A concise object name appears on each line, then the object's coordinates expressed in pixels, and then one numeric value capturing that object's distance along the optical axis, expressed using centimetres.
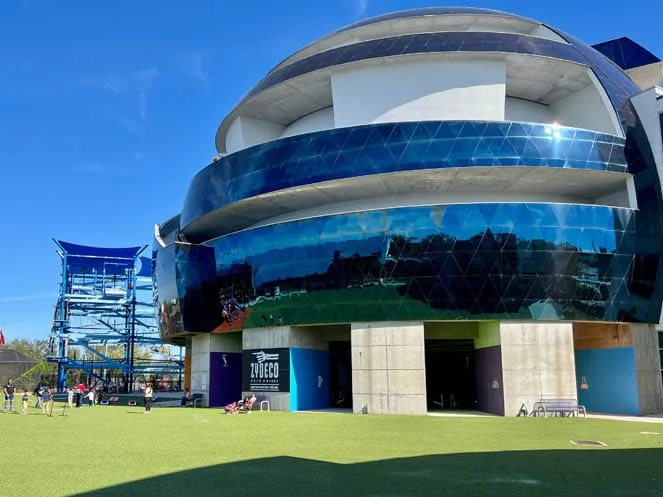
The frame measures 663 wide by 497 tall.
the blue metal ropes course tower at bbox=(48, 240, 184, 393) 6401
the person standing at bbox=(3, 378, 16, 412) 3142
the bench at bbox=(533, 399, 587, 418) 2783
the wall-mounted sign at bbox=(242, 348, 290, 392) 3328
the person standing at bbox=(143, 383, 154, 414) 3073
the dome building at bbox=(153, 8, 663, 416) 2934
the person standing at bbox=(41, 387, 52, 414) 3000
